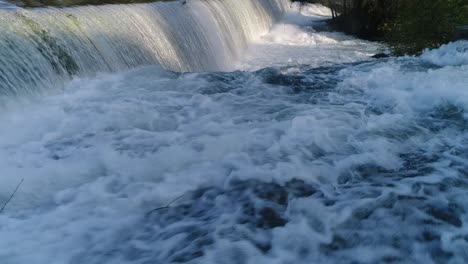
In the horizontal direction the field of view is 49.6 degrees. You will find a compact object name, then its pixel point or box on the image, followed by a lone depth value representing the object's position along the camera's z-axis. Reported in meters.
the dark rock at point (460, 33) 9.97
